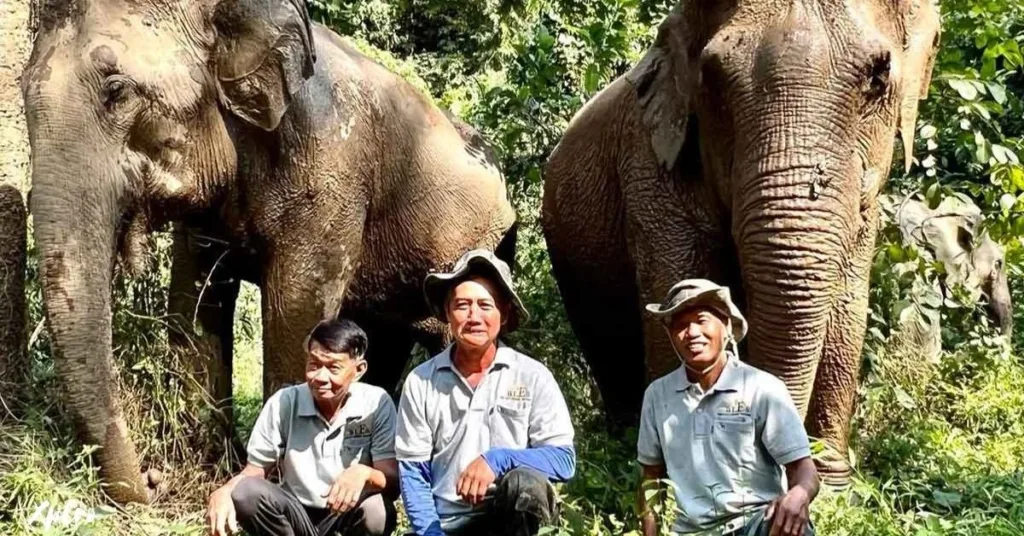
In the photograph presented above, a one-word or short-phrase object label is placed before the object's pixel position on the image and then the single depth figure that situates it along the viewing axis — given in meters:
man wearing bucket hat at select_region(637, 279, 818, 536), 3.70
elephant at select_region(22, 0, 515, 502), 4.79
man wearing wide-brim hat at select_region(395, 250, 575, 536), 3.92
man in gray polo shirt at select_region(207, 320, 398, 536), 4.07
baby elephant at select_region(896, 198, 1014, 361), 7.34
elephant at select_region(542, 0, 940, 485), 4.55
